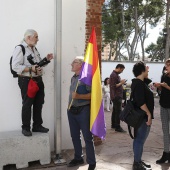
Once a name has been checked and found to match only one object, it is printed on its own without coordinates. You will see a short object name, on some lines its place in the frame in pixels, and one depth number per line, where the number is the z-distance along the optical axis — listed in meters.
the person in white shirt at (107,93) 10.93
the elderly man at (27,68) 4.17
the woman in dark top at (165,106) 4.42
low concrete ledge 4.38
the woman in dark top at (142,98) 3.95
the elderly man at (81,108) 4.09
